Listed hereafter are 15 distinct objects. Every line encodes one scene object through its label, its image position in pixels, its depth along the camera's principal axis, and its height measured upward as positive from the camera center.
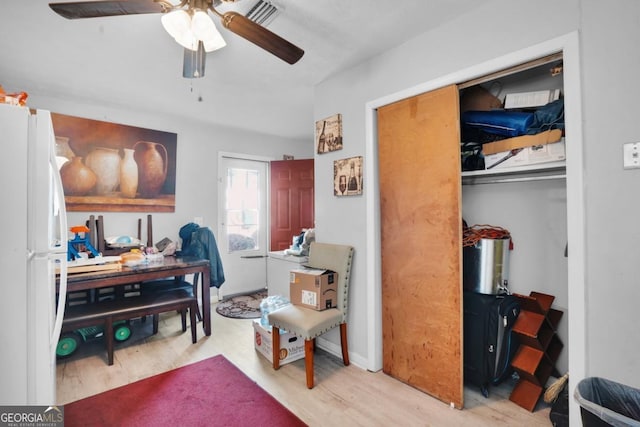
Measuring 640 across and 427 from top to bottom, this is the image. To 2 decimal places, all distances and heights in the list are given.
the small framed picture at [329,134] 2.55 +0.73
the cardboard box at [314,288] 2.26 -0.58
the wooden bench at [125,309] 2.34 -0.78
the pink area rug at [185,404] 1.73 -1.20
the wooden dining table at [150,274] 2.26 -0.48
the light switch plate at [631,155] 1.27 +0.24
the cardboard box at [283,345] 2.38 -1.08
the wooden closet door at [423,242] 1.84 -0.19
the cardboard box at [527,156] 1.64 +0.33
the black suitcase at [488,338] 1.93 -0.84
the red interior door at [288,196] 4.52 +0.30
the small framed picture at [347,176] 2.39 +0.32
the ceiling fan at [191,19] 1.30 +0.92
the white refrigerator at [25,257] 1.08 -0.14
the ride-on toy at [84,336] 2.47 -1.07
